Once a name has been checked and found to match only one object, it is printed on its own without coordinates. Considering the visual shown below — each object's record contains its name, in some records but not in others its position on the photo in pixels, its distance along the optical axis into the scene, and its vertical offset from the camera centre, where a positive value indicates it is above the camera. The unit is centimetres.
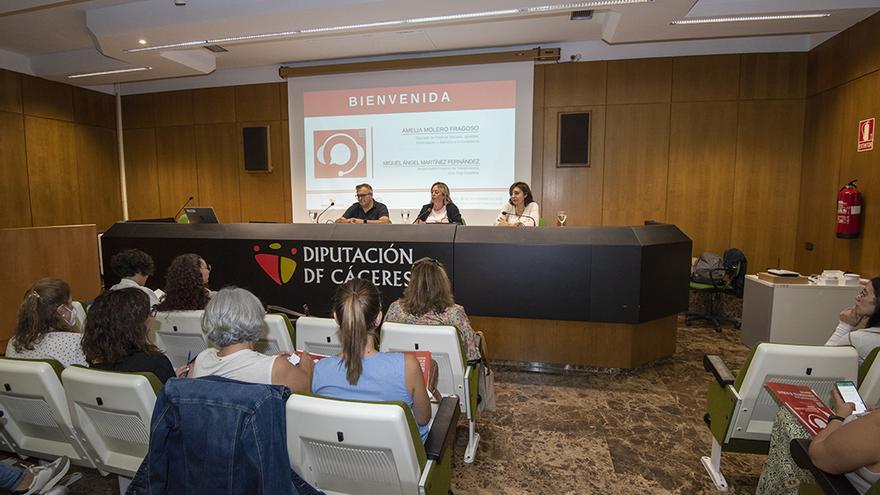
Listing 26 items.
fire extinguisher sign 427 +62
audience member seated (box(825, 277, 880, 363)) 211 -62
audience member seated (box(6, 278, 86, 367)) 211 -63
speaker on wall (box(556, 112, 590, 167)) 598 +80
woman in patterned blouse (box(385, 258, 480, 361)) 246 -56
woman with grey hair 163 -56
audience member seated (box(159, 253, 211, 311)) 269 -51
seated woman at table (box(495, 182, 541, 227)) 450 -8
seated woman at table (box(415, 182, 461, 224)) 475 -9
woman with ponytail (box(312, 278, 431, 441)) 162 -62
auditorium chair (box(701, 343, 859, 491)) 186 -84
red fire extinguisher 436 -12
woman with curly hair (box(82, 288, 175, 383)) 183 -56
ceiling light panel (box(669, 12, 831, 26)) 453 +185
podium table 354 -56
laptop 460 -15
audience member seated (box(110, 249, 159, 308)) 293 -44
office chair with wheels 500 -90
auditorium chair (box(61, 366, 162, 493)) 160 -80
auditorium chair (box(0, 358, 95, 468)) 179 -89
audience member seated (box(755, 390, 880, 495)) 131 -74
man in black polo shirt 484 -10
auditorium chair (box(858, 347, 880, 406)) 183 -75
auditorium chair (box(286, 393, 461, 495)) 131 -78
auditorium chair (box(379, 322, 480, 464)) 220 -72
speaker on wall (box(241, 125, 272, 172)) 705 +80
